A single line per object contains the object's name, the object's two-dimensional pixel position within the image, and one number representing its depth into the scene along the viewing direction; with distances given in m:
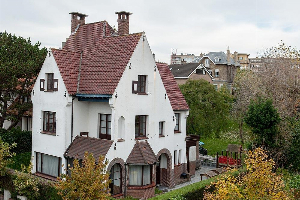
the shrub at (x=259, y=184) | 15.36
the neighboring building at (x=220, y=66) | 86.72
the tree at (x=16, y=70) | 29.69
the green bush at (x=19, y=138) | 32.00
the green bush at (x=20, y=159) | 29.88
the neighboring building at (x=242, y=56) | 149.76
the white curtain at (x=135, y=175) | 24.73
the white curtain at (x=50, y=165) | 26.19
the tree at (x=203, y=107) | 40.56
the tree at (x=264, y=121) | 28.36
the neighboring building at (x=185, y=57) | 146.81
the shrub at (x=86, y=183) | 16.98
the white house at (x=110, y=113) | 24.31
